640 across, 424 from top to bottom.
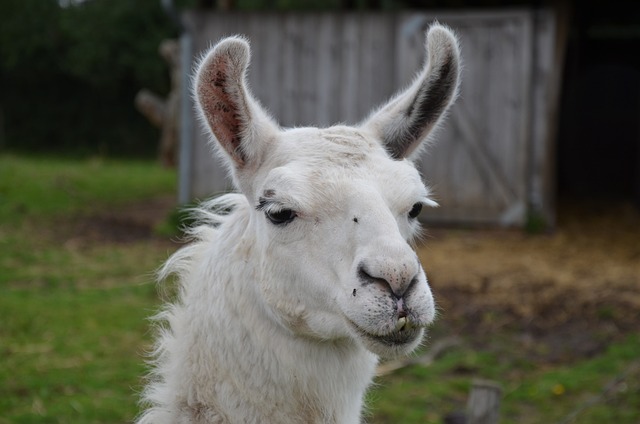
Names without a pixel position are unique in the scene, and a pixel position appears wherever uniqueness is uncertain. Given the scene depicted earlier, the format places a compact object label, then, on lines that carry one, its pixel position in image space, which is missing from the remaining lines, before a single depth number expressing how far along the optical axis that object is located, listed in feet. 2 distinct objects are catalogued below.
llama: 8.87
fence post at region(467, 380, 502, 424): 14.93
